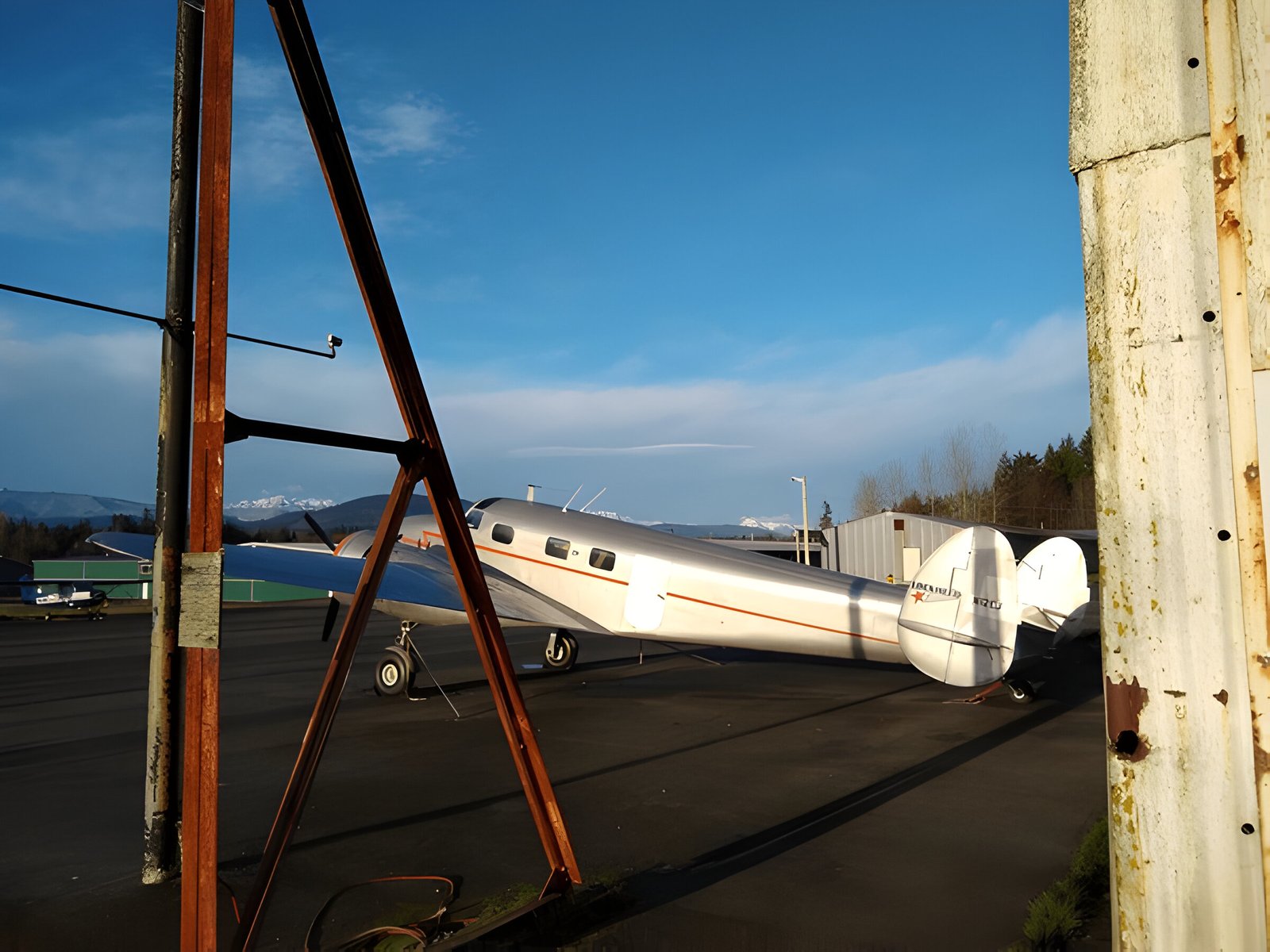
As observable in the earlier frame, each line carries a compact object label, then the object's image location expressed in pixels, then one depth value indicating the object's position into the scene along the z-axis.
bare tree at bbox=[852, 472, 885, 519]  70.19
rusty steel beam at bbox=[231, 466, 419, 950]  3.48
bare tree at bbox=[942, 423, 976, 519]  59.97
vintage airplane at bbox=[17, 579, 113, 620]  31.03
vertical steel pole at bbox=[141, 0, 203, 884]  5.10
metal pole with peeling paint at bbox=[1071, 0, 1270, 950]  1.78
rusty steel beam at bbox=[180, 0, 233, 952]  3.09
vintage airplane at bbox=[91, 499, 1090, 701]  9.95
